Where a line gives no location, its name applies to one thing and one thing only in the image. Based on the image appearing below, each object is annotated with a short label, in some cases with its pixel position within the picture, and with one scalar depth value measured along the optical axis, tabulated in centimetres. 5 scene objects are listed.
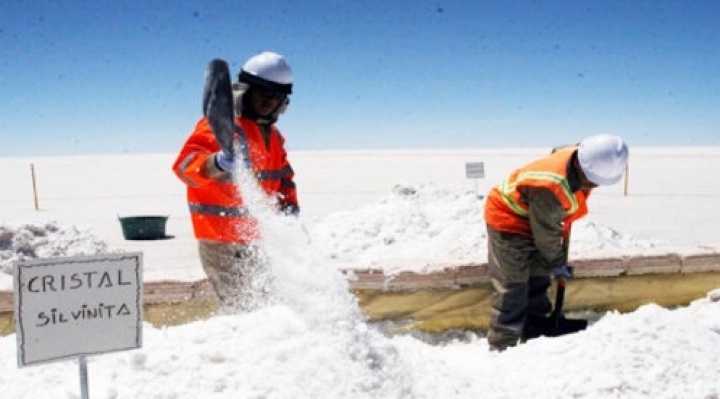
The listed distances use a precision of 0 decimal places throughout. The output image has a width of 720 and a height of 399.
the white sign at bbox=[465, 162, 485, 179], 930
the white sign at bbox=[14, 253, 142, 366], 166
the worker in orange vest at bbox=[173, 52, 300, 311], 276
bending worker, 349
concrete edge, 357
